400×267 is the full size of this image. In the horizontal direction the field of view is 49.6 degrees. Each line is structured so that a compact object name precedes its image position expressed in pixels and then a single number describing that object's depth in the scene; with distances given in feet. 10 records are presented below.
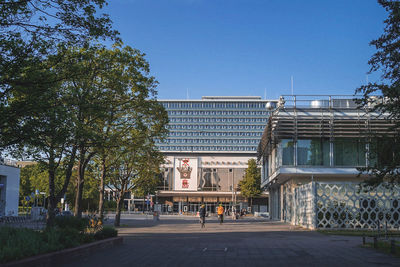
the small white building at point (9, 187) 164.25
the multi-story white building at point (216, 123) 426.10
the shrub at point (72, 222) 49.96
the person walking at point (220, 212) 131.03
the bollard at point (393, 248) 44.44
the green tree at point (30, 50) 34.83
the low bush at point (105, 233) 52.06
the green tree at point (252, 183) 250.98
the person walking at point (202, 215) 110.32
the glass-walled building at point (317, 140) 125.59
